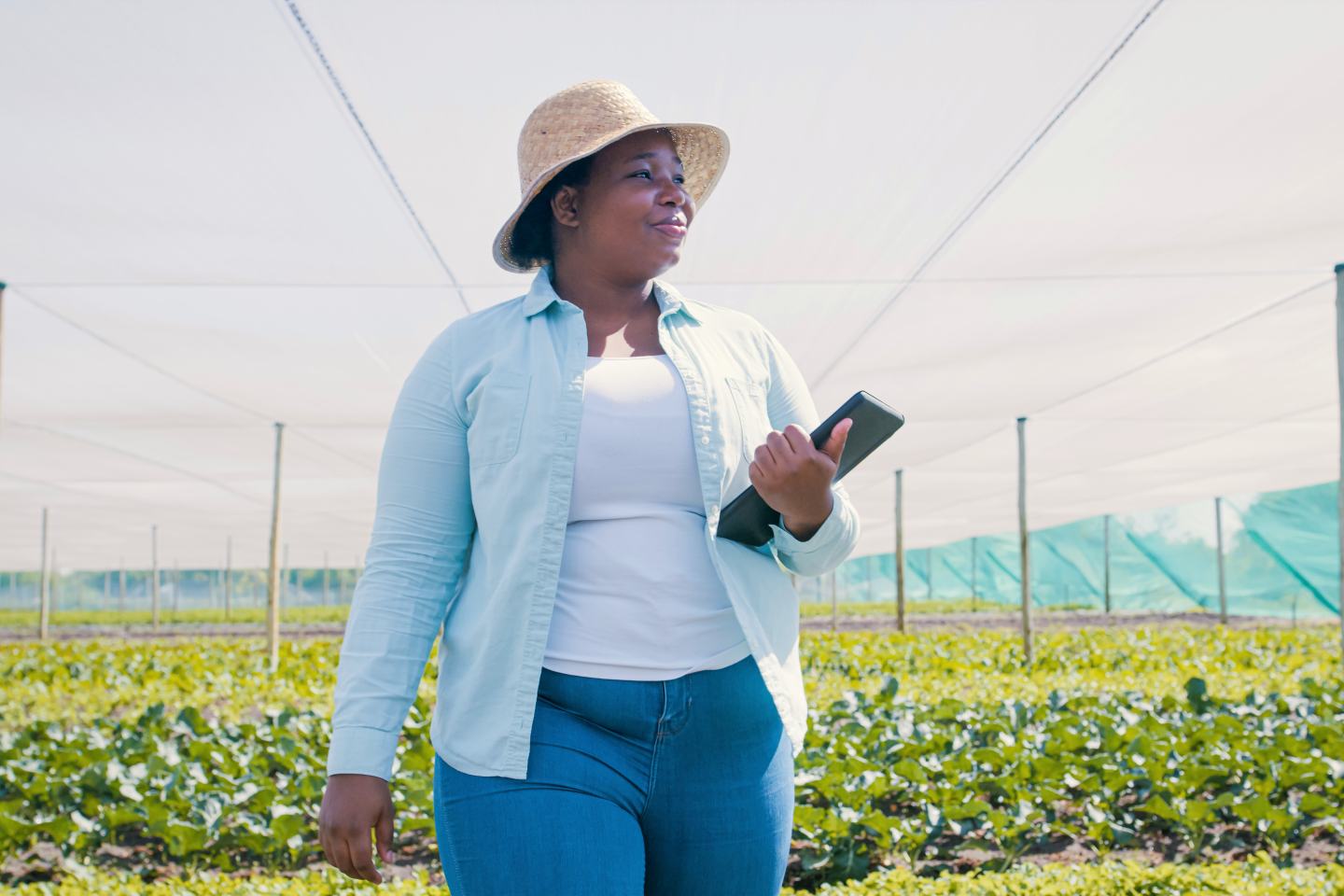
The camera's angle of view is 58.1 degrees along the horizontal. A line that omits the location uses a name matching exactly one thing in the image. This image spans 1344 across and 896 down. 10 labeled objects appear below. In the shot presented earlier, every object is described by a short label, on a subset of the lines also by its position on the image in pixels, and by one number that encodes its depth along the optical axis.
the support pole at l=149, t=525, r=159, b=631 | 22.30
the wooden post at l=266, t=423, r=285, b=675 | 10.38
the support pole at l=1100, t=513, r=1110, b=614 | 22.69
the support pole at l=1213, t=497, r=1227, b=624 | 18.66
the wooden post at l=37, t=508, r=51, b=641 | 17.28
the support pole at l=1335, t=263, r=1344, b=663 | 5.68
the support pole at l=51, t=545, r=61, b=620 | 44.61
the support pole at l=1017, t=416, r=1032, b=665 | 10.59
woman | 1.42
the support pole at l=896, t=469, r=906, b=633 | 14.25
